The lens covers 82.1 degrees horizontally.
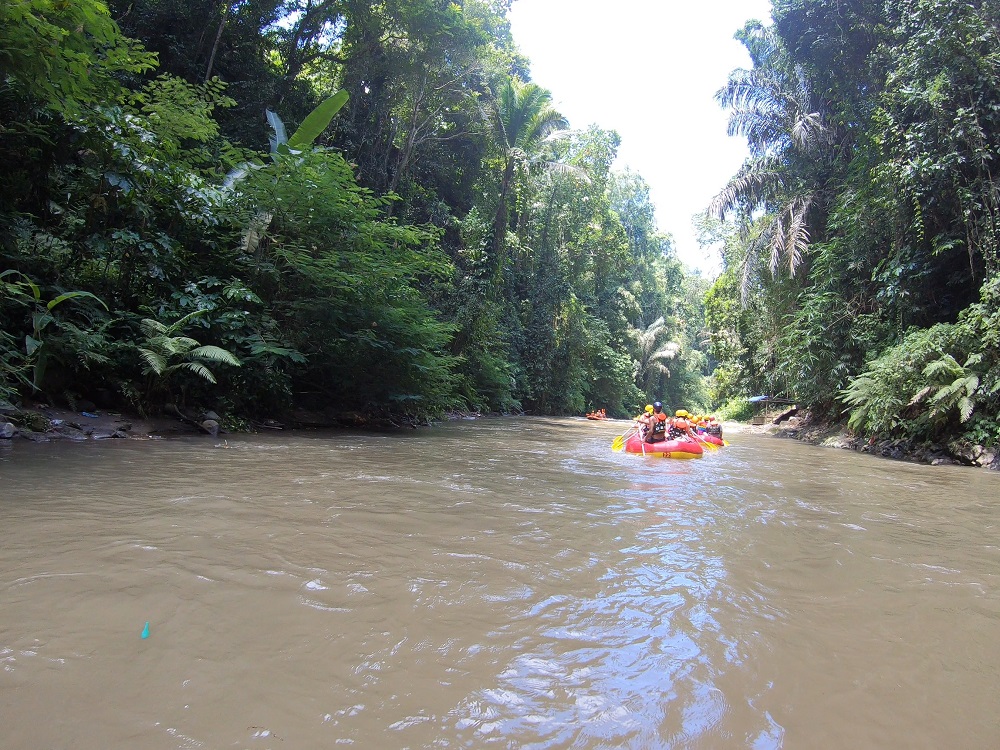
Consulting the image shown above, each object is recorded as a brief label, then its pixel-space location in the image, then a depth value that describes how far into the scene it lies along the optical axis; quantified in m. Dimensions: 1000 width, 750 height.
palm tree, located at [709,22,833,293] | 16.81
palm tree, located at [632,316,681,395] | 34.88
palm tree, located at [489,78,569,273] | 20.08
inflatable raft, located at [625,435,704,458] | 9.95
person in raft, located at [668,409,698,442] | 10.84
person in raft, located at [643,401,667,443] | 10.78
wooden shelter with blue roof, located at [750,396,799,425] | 19.84
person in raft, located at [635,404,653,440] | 10.80
